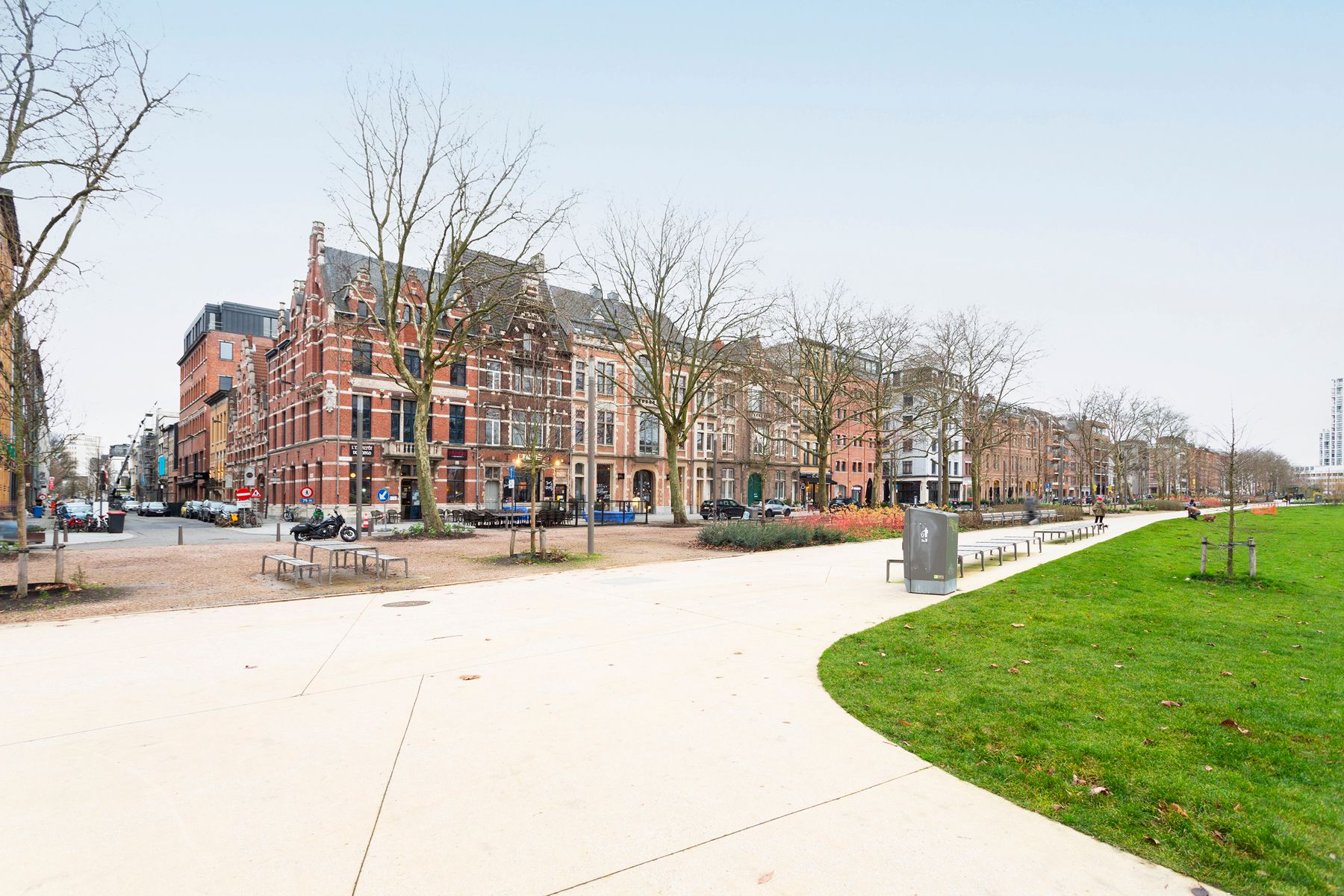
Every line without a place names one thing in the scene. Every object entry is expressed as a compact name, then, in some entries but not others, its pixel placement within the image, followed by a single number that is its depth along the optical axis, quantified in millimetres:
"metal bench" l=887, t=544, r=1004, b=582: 14203
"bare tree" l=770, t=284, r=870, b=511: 33594
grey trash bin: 12094
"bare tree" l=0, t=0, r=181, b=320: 12281
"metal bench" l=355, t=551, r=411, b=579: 13802
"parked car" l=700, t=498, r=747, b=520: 42719
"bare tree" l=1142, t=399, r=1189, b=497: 67938
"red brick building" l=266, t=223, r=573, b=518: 40438
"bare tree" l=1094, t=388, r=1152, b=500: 60781
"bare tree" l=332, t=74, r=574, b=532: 26078
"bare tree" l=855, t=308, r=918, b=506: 35438
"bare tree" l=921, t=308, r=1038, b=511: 36688
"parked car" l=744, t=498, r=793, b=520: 42125
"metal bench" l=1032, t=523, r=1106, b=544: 25444
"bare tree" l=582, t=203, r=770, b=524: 32469
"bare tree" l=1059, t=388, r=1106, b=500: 57625
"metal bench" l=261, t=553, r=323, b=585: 13387
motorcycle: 24922
